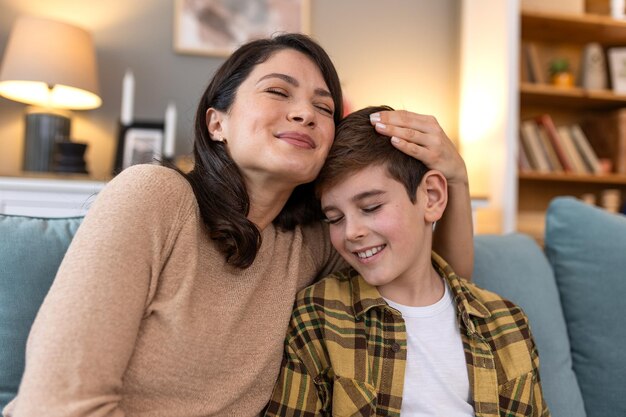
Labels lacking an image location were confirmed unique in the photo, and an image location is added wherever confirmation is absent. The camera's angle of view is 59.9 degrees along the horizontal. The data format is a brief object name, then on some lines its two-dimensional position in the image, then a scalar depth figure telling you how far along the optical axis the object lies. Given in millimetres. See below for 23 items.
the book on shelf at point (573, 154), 2955
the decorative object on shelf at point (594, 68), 3000
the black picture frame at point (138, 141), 2467
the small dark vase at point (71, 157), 2242
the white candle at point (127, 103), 2393
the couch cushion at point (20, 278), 973
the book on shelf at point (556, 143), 2926
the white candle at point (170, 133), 2406
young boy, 1006
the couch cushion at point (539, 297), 1237
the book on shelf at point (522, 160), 2898
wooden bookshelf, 2869
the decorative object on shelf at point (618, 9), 2912
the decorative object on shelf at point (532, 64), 2938
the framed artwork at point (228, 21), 2762
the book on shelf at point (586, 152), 2938
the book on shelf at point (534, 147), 2924
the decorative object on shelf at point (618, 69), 3002
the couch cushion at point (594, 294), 1269
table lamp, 2258
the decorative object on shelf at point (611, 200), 2988
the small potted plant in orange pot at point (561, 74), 2969
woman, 757
